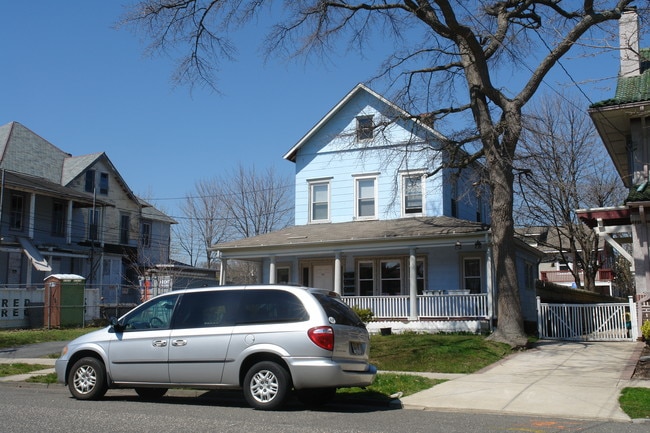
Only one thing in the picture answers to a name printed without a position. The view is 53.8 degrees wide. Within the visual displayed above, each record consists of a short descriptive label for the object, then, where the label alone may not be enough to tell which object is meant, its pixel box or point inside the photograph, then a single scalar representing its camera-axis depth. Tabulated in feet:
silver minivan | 28.89
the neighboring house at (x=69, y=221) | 112.16
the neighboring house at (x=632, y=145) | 52.06
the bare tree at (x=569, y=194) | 98.27
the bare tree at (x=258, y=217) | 148.66
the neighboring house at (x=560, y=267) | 107.72
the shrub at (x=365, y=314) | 67.92
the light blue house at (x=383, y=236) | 70.69
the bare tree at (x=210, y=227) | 151.23
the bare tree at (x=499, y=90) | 56.39
